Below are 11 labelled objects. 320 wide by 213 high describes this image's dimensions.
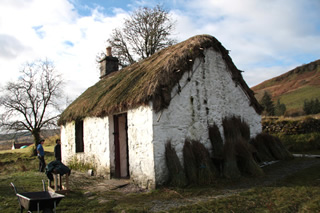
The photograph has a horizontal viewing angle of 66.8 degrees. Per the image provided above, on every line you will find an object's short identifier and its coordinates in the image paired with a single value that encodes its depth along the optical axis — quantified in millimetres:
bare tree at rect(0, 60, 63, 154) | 22031
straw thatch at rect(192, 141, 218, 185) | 6352
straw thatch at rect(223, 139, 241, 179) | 6789
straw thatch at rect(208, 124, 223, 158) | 7688
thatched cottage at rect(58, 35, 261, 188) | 6566
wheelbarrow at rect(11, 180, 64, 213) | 3479
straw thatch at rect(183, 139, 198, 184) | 6352
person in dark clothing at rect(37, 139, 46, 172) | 10250
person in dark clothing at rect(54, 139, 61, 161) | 9148
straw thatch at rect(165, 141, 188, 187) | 6164
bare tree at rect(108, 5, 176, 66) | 21172
